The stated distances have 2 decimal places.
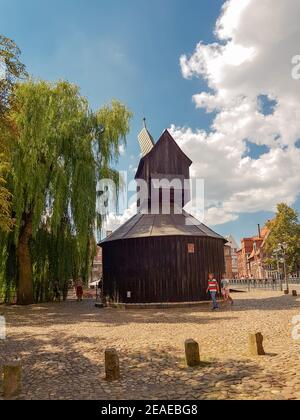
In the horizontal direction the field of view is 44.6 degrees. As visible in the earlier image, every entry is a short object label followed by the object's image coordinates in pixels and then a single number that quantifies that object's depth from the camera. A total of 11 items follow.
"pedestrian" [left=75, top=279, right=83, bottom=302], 26.10
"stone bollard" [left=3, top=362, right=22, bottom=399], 5.67
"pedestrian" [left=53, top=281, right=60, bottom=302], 22.78
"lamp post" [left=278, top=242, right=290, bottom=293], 29.69
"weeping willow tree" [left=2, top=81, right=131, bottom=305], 18.27
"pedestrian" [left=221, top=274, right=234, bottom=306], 19.16
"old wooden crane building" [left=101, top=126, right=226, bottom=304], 18.44
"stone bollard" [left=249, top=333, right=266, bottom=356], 7.41
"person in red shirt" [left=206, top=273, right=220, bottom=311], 16.55
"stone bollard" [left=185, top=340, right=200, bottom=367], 6.97
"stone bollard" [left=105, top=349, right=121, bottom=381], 6.35
